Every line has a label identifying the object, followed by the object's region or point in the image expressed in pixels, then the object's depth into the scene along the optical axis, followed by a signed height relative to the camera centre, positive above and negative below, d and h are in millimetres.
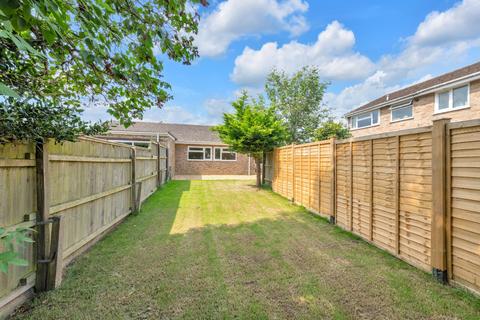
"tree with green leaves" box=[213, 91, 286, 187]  10805 +1418
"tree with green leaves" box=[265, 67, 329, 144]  17359 +4311
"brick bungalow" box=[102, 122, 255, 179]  19391 +75
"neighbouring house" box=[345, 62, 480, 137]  11211 +3213
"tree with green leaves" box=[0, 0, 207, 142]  2131 +1103
